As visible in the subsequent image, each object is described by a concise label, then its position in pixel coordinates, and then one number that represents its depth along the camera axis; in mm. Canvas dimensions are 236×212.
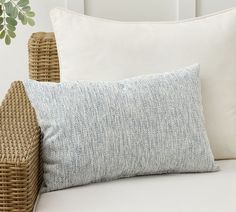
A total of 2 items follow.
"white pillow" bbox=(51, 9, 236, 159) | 3072
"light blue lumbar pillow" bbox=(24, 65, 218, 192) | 2787
